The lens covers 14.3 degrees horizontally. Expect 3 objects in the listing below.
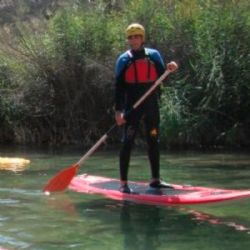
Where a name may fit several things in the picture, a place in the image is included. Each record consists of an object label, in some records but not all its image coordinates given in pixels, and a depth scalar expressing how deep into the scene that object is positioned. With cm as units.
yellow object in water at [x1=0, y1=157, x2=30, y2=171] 1552
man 1053
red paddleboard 996
